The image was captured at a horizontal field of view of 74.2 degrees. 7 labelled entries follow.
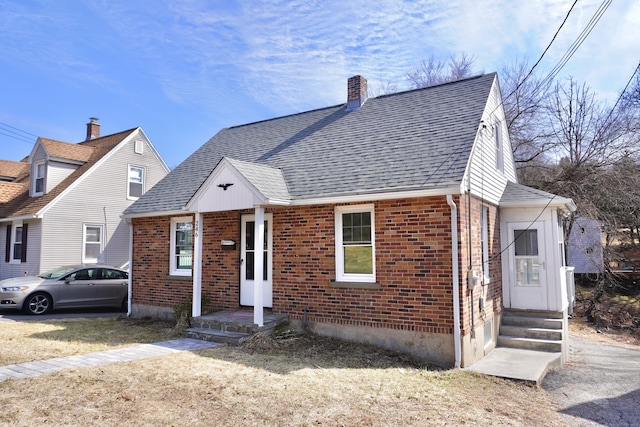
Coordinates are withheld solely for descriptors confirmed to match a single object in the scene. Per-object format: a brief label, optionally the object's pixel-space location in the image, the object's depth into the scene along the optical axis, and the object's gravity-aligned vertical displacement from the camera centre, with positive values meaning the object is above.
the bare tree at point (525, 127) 19.41 +5.70
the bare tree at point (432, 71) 25.23 +10.89
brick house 7.79 +0.38
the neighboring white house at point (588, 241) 15.27 +0.25
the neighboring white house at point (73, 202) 17.12 +2.07
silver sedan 12.90 -1.26
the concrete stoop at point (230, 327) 8.64 -1.64
